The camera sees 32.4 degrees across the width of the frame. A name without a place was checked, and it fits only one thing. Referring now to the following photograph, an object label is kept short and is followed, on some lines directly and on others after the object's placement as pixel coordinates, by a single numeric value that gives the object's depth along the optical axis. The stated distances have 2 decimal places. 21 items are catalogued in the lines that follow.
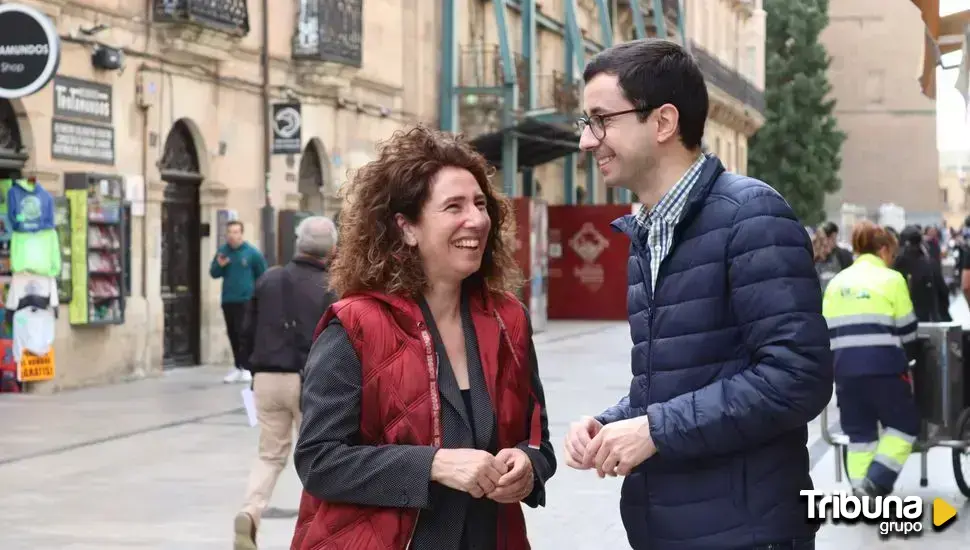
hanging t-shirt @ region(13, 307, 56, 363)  17.27
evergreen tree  70.19
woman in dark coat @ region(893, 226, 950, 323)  17.59
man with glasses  3.30
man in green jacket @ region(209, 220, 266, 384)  19.44
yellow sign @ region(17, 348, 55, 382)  17.34
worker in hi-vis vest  9.70
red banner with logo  34.41
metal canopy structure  31.45
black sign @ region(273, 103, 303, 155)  23.50
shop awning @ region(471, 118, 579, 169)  31.97
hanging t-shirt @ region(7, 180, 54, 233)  17.31
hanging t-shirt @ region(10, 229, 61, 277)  17.39
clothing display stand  17.30
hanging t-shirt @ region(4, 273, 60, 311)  17.36
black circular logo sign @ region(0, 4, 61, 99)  14.49
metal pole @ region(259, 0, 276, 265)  23.50
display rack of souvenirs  18.53
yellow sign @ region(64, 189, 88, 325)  18.47
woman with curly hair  3.59
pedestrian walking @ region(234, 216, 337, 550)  9.09
